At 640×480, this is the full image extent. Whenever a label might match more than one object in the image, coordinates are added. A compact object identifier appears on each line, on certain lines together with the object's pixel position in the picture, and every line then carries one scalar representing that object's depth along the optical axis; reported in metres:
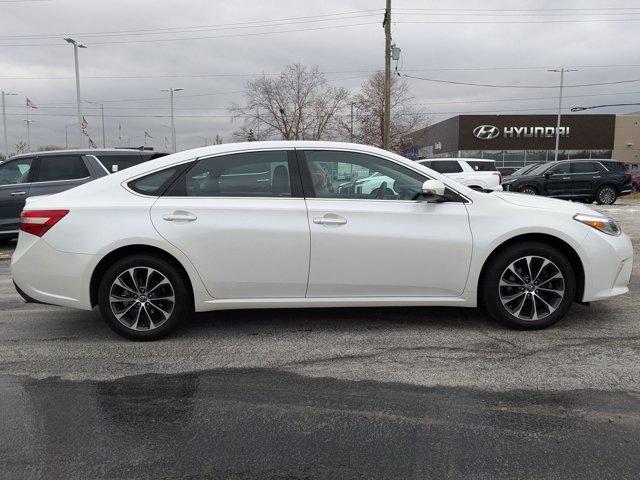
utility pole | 22.94
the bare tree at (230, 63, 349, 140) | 49.03
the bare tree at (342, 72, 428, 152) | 43.66
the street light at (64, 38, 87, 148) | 28.09
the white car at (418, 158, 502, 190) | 17.20
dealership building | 52.31
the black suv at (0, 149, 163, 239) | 9.77
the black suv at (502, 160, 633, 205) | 18.66
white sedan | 4.35
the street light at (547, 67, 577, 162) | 45.88
